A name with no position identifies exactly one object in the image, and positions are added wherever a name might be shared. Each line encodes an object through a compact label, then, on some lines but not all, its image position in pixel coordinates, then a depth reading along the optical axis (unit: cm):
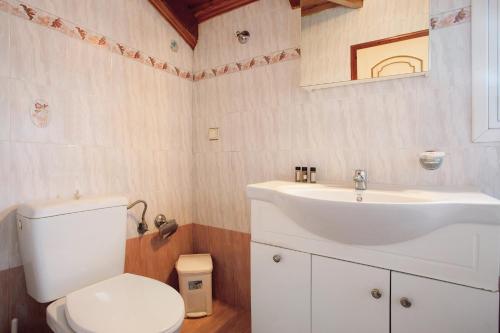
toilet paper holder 164
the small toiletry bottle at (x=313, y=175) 137
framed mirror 116
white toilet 90
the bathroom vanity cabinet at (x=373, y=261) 79
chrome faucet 114
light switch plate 181
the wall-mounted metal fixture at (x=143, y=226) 154
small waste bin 162
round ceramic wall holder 108
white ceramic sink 79
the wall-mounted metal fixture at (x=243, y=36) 165
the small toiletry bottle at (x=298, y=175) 140
